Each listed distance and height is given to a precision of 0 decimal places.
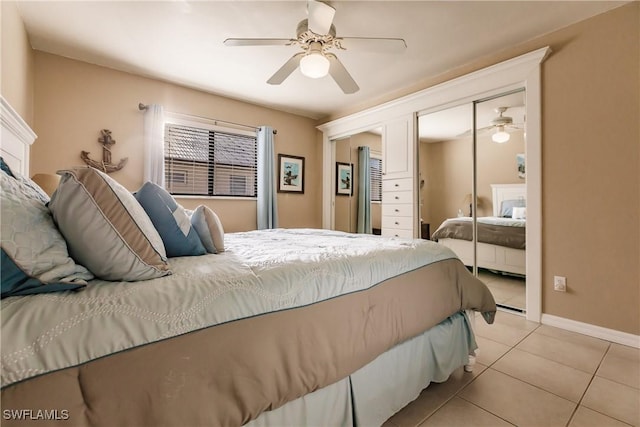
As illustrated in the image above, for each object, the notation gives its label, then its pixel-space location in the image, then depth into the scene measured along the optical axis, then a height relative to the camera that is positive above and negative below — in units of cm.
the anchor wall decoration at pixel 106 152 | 296 +64
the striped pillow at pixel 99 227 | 79 -4
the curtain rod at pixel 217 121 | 313 +122
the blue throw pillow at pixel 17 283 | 62 -16
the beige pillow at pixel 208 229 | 139 -8
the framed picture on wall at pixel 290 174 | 431 +62
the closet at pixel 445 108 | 246 +106
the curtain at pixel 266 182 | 397 +45
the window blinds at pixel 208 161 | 346 +70
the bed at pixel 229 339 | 60 -35
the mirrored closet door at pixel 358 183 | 401 +48
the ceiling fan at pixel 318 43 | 187 +125
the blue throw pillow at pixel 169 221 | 117 -3
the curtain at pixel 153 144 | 313 +77
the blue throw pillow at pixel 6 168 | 85 +14
